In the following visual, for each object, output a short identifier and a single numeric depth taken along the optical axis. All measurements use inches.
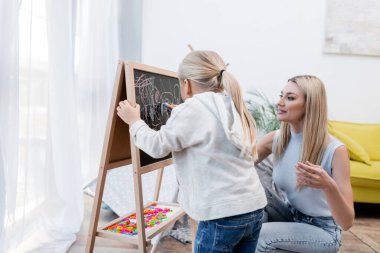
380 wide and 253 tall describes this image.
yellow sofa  111.3
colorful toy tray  61.1
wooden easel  57.7
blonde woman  55.8
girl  47.1
